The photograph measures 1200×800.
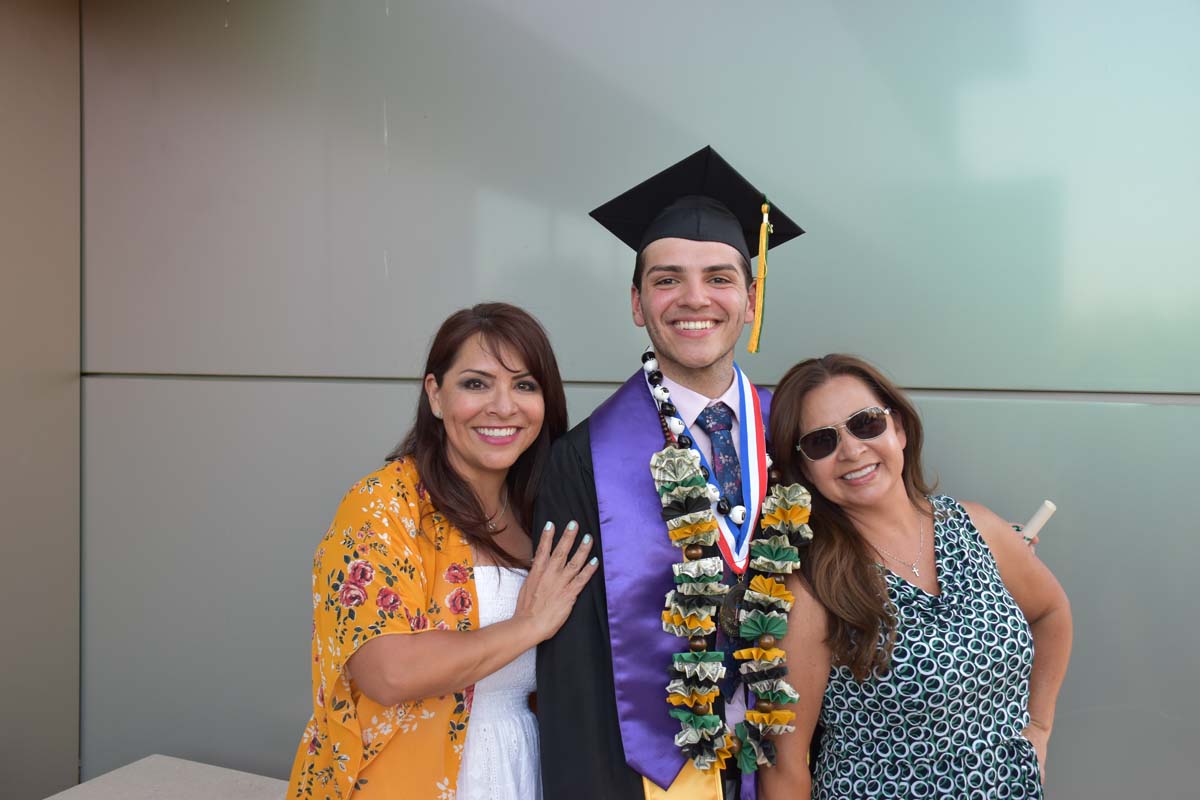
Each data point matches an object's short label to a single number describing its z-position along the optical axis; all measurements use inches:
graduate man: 74.5
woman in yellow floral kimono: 72.6
